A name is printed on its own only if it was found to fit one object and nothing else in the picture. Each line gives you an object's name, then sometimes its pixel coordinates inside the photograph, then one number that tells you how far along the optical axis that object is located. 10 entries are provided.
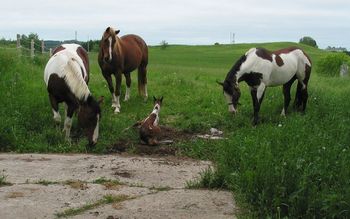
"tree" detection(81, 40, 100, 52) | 47.18
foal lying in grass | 8.55
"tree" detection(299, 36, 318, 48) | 86.80
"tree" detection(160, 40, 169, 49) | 79.62
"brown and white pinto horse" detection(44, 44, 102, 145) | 8.52
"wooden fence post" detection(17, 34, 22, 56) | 18.38
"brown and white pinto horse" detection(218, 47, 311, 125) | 9.87
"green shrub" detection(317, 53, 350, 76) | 32.27
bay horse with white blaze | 11.02
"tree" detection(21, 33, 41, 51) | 27.25
